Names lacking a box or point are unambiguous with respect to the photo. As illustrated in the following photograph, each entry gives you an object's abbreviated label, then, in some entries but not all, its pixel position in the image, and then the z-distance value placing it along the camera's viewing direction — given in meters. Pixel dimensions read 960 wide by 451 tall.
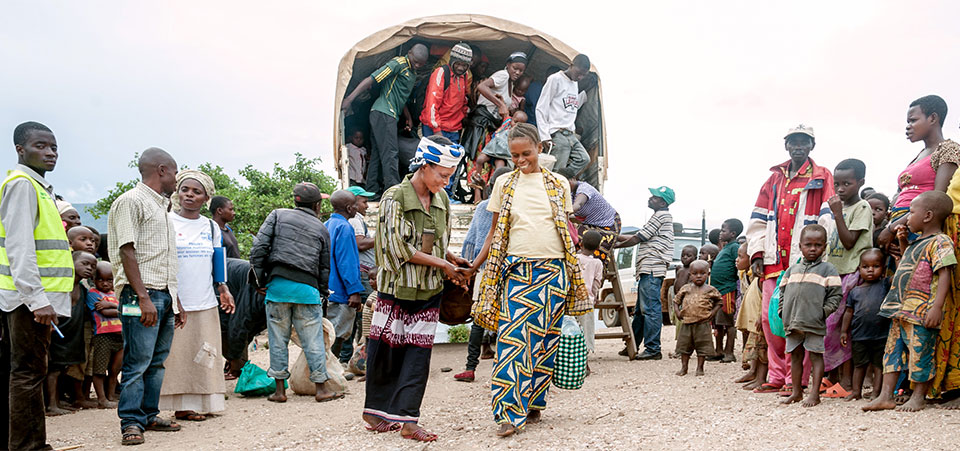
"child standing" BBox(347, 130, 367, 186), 8.48
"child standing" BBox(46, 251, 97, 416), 4.75
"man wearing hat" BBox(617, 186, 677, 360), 7.21
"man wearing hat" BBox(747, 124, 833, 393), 4.83
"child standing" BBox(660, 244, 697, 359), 7.76
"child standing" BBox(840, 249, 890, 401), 4.37
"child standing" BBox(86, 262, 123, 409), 5.11
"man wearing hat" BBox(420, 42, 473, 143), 8.15
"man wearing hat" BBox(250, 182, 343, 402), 5.08
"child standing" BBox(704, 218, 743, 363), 6.92
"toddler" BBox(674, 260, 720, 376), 6.02
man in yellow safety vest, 3.44
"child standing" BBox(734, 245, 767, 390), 5.13
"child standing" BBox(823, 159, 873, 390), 4.54
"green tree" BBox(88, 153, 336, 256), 15.39
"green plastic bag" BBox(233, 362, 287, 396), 5.48
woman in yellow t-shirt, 3.69
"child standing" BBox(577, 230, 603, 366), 6.34
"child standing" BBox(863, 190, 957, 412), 3.91
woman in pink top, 4.27
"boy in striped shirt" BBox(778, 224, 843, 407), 4.31
